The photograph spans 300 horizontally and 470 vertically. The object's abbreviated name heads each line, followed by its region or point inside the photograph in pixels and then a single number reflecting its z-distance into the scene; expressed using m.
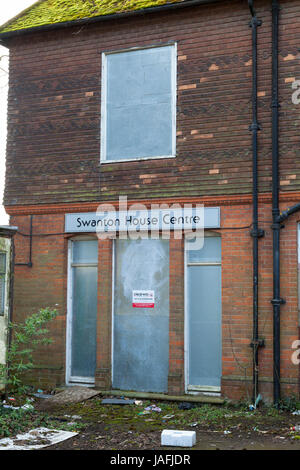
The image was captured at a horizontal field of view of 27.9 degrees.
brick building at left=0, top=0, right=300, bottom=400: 10.73
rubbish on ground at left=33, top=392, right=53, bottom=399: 11.65
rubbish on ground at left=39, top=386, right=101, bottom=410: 10.98
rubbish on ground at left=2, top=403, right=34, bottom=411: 9.88
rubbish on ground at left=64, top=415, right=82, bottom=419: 10.06
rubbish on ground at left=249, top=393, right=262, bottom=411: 10.29
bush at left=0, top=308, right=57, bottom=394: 9.77
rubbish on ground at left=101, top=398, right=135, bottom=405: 11.01
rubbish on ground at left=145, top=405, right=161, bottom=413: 10.59
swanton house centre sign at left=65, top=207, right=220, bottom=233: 11.23
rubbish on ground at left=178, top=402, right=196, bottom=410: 10.62
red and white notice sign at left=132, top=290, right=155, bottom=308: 11.73
